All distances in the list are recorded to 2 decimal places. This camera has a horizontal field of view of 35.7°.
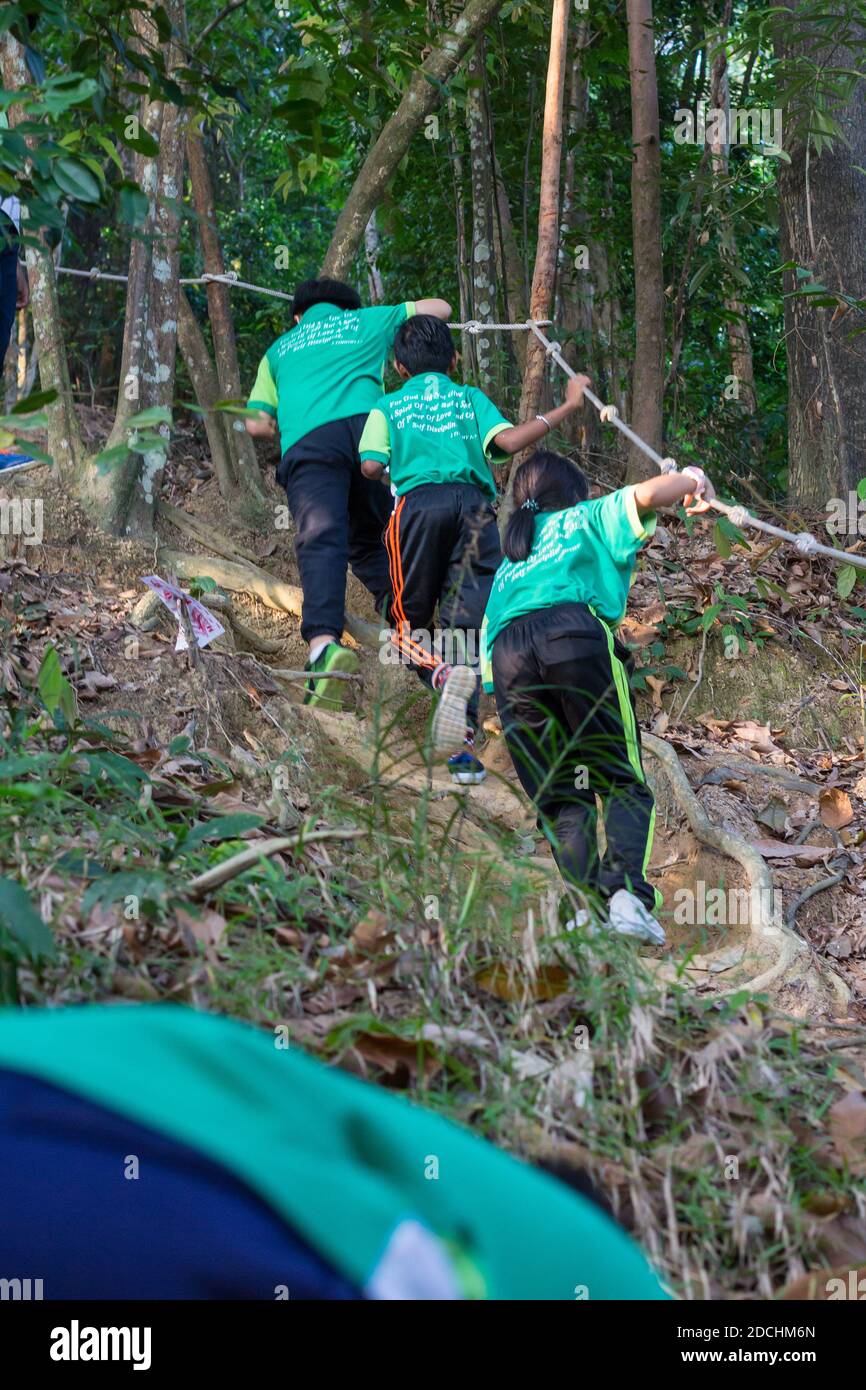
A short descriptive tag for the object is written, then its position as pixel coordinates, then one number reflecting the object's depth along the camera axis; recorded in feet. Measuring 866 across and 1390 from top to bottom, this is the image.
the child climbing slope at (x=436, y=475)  15.47
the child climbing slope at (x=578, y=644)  12.11
